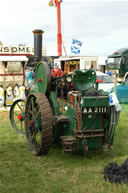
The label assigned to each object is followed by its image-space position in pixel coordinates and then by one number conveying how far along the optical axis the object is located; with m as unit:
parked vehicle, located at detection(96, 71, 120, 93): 10.24
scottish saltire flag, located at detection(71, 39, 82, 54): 19.58
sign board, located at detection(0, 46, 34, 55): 10.52
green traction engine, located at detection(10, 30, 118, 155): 3.90
